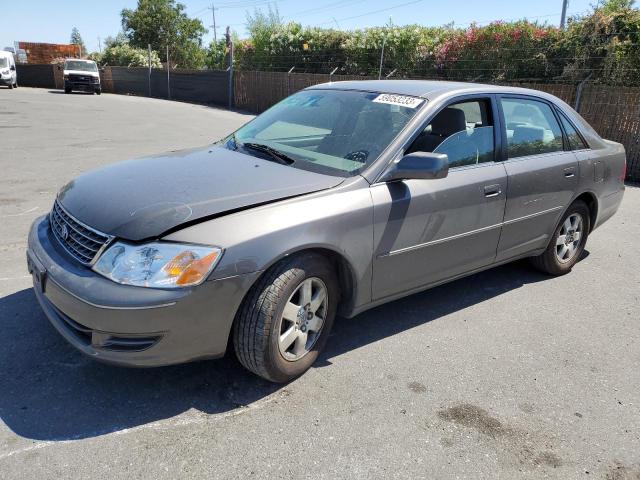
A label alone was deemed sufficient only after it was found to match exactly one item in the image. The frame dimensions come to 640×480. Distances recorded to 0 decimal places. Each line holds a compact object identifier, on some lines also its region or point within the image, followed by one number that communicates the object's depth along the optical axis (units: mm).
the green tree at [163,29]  54250
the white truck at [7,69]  31188
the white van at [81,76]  30531
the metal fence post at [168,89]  30102
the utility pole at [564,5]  36922
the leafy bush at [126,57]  40938
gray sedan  2619
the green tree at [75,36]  131250
